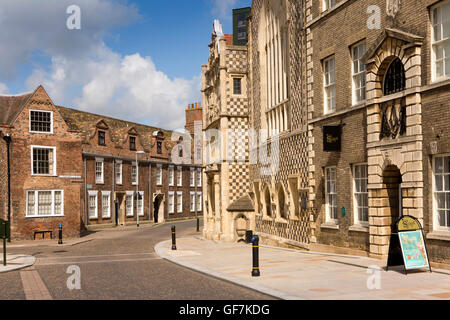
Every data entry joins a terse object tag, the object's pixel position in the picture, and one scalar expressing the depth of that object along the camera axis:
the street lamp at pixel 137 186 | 46.74
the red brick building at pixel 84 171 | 31.41
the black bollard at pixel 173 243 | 22.56
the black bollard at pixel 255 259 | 12.89
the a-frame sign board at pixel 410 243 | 11.78
